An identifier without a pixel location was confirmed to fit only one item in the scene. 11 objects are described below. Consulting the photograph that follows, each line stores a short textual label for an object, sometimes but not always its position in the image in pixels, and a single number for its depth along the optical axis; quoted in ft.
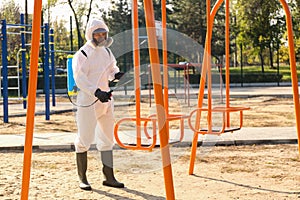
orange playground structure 10.53
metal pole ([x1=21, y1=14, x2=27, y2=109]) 41.00
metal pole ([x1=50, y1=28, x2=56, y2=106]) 47.83
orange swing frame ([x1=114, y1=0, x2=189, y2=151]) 15.33
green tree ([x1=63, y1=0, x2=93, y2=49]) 99.09
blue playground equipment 38.27
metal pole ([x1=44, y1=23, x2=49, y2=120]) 39.50
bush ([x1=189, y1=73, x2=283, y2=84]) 103.96
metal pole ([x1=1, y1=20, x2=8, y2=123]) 37.93
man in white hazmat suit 17.87
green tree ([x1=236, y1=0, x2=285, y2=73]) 100.11
